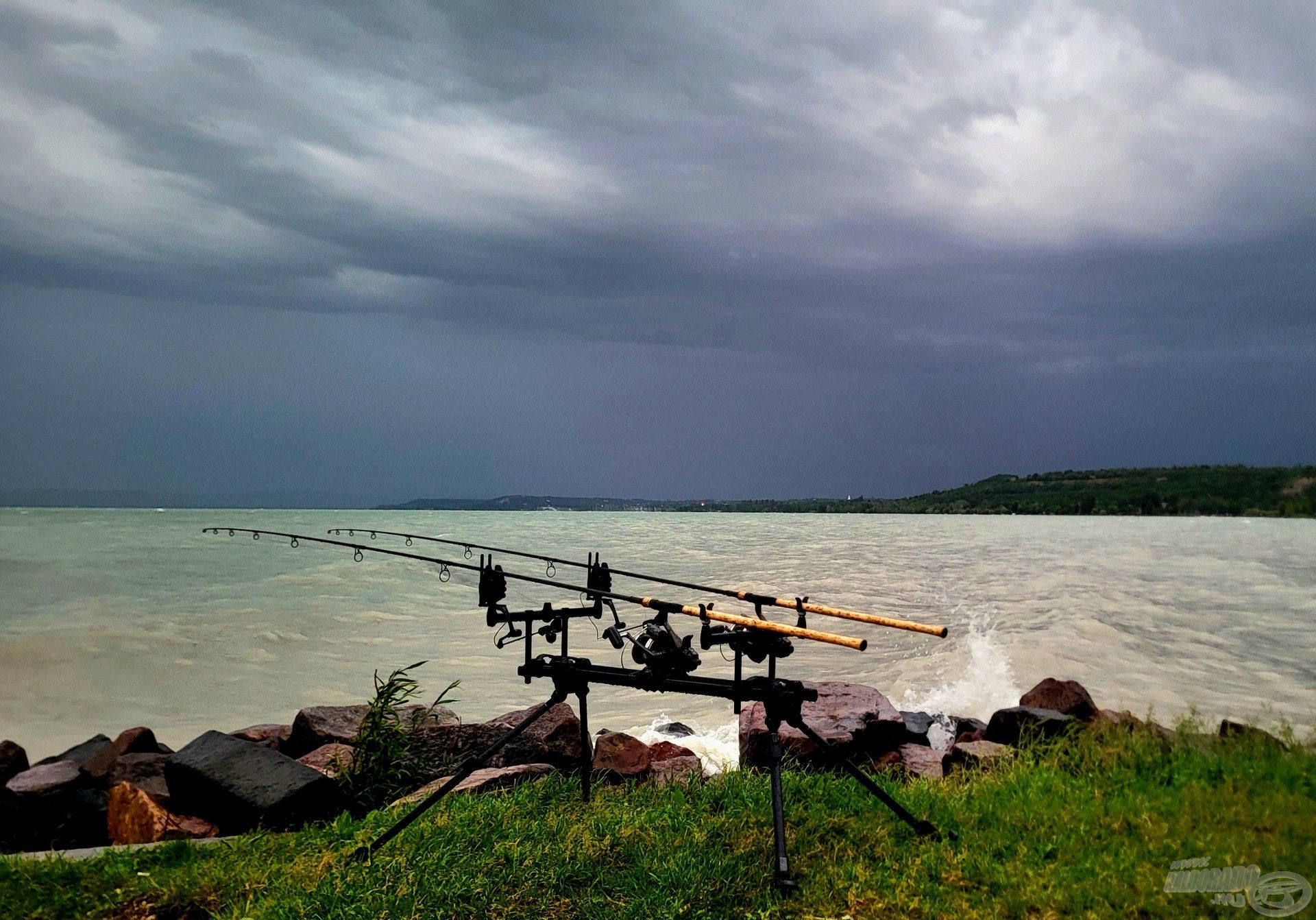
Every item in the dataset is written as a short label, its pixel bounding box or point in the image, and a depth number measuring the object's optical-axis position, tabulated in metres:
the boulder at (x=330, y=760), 7.96
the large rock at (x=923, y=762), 8.57
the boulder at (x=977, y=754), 7.62
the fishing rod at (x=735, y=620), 4.85
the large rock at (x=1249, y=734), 6.63
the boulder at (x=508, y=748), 8.55
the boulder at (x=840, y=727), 8.52
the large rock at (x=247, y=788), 6.49
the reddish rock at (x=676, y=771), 7.38
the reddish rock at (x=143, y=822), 6.84
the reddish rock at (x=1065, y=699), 10.27
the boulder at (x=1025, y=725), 8.83
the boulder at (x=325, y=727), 9.69
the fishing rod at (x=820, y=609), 5.00
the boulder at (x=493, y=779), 7.04
